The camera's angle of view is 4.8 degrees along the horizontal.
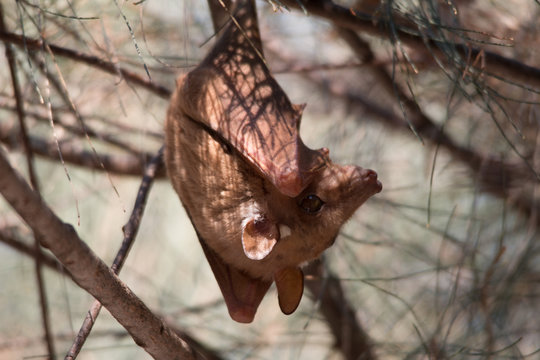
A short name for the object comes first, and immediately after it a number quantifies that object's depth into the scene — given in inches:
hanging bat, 95.9
